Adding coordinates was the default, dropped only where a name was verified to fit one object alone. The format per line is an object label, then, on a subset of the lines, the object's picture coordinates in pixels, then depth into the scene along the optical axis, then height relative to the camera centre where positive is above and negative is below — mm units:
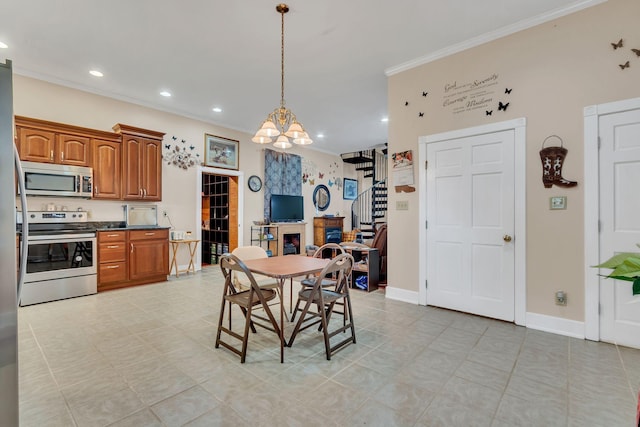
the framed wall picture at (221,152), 6084 +1306
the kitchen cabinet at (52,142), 3842 +986
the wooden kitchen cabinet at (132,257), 4352 -688
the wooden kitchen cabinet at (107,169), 4484 +687
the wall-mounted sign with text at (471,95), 3225 +1343
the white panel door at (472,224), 3143 -132
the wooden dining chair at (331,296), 2387 -737
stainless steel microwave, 3932 +472
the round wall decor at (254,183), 6863 +709
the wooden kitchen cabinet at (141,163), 4734 +835
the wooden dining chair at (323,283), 2973 -710
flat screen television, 7238 +127
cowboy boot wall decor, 2830 +457
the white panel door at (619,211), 2551 +12
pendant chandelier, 2871 +820
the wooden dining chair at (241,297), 2328 -730
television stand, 7109 -624
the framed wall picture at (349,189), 9562 +795
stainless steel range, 3762 -605
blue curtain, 7164 +982
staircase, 8594 +1256
